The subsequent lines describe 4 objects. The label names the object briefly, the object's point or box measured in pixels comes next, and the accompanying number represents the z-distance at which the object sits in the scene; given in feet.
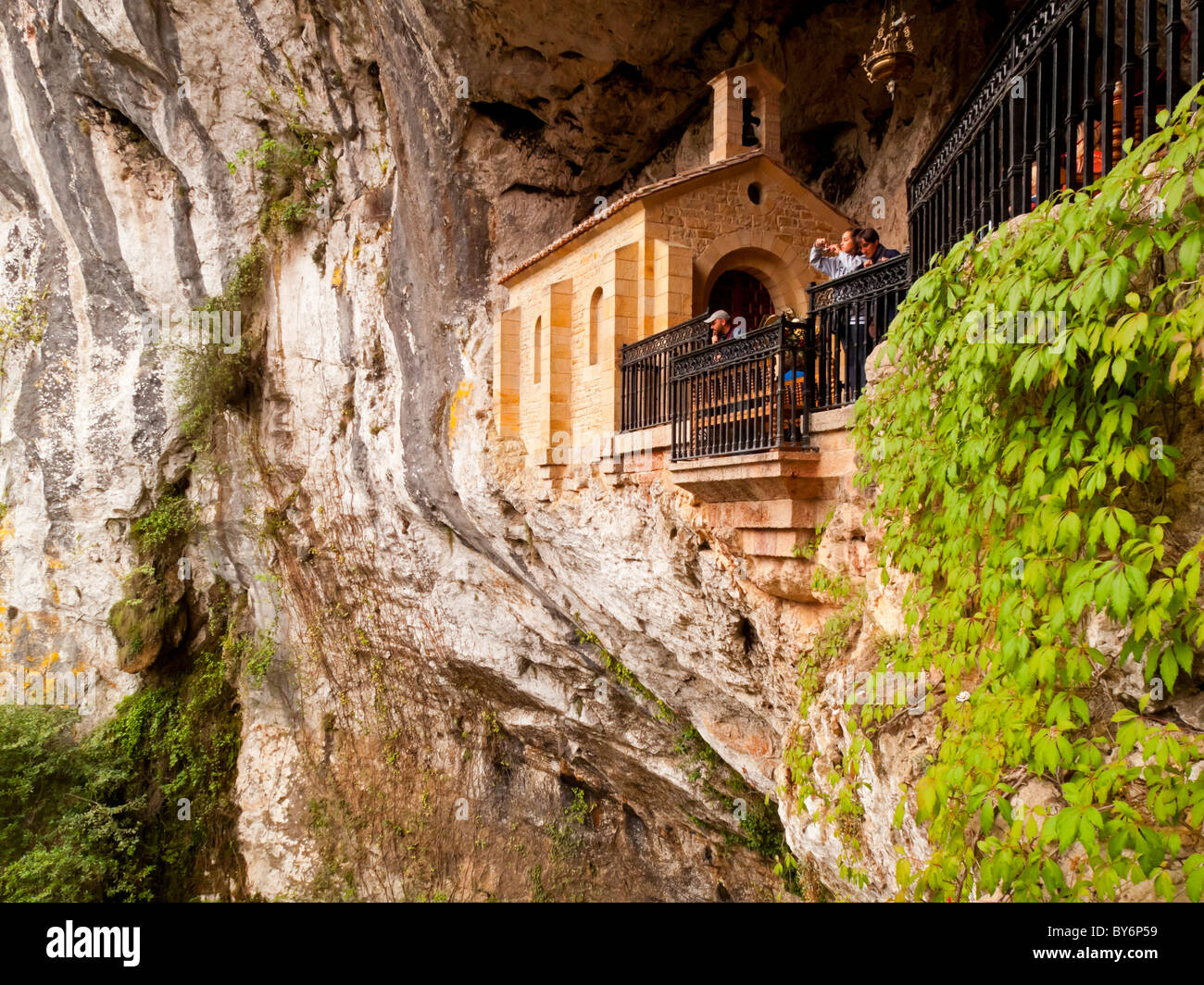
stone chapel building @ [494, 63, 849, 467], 29.09
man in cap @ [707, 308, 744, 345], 24.67
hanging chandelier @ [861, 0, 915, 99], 21.91
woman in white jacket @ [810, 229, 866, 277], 22.79
